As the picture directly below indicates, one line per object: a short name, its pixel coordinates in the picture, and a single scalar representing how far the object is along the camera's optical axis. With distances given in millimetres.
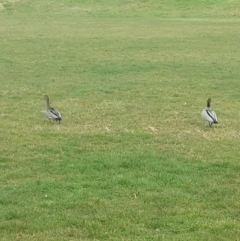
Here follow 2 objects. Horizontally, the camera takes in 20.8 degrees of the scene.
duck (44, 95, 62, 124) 13439
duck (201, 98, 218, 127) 13000
